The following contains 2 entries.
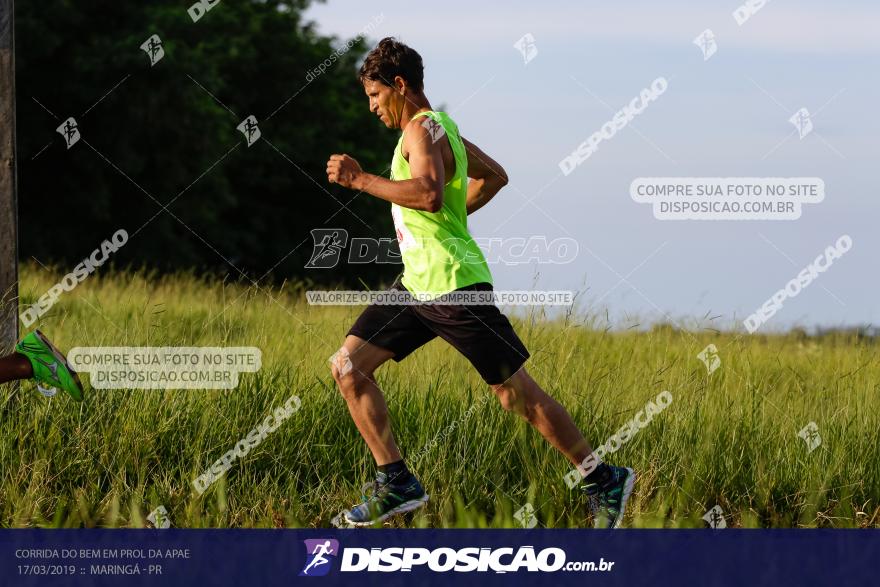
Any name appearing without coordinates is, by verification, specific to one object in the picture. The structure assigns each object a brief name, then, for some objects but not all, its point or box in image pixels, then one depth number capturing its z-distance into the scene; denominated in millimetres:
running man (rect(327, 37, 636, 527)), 10133
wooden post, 12539
